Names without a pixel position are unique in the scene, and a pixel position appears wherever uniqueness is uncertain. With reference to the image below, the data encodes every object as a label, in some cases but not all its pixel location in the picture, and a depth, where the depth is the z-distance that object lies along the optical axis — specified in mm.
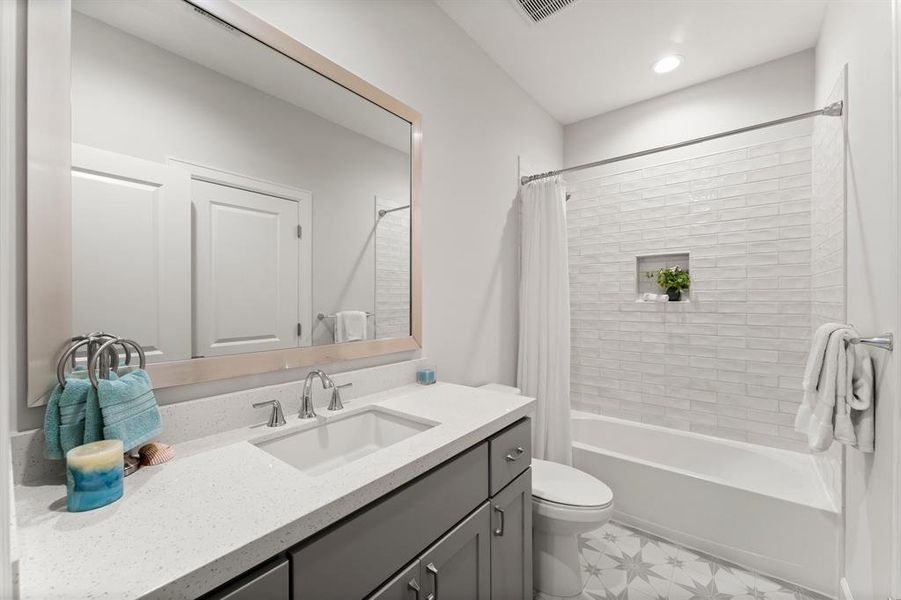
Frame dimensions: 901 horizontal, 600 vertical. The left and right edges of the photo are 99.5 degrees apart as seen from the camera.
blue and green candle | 674
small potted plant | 2609
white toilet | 1559
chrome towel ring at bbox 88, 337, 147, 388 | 784
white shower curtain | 2314
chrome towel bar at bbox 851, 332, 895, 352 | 1034
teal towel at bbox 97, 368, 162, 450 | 776
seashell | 859
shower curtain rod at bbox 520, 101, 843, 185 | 1613
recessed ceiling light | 2328
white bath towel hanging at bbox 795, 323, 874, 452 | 1238
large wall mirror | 877
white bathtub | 1712
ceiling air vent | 1859
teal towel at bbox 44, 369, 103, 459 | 761
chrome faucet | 1214
